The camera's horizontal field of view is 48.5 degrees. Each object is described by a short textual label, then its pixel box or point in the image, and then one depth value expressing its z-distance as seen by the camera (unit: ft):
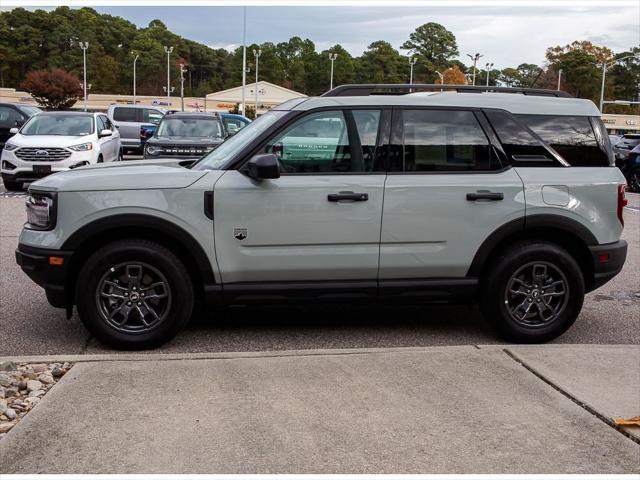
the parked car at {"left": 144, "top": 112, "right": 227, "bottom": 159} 52.37
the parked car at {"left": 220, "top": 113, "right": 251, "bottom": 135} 78.99
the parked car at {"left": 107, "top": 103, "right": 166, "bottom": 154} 86.58
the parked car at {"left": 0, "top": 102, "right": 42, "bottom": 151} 62.08
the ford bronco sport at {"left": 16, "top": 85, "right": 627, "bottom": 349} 16.70
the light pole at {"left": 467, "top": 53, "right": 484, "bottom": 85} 257.55
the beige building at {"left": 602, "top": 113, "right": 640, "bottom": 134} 274.98
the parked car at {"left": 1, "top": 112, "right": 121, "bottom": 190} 48.75
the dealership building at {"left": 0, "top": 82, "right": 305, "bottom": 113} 288.30
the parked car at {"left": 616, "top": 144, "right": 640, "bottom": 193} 63.93
